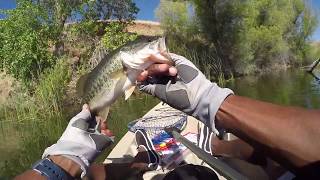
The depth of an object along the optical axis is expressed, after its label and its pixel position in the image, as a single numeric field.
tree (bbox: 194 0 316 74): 15.62
